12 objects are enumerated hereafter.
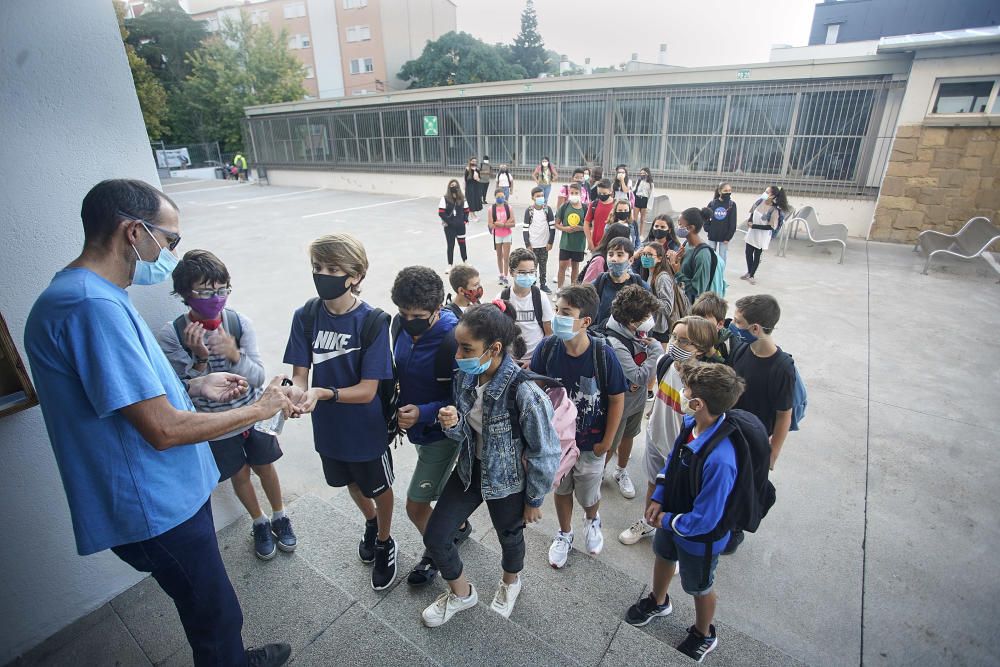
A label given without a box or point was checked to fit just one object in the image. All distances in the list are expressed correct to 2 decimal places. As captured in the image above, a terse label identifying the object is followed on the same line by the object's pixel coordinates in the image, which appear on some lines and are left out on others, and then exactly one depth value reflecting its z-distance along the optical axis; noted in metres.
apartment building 37.69
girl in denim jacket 2.07
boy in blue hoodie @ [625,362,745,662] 2.01
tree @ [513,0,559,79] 50.41
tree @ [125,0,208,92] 35.09
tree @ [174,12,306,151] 30.52
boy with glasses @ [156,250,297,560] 2.33
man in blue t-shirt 1.42
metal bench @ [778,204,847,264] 9.55
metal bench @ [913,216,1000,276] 8.65
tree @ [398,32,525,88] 37.34
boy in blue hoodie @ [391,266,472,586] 2.32
